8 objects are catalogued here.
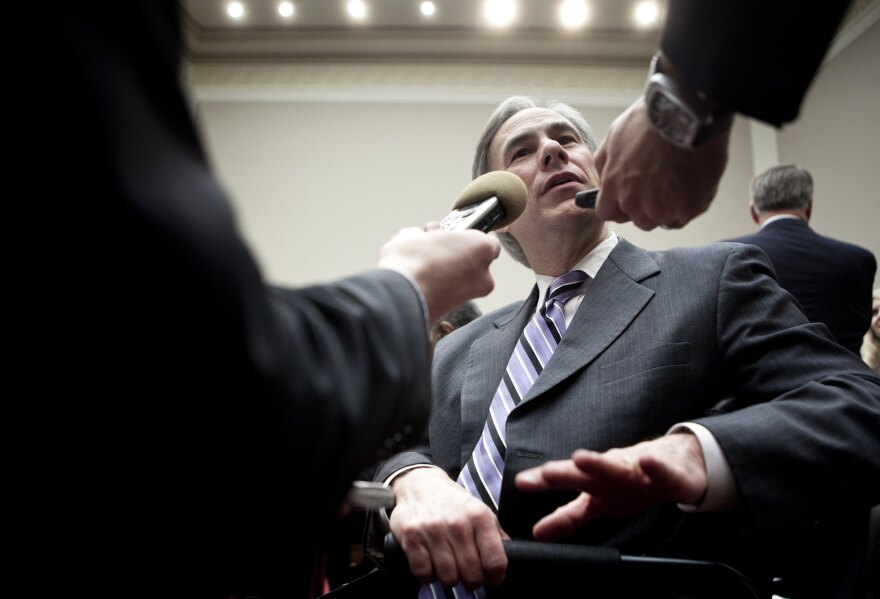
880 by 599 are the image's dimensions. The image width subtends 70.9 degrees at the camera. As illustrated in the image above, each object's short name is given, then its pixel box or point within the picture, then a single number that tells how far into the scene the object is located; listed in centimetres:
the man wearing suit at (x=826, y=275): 229
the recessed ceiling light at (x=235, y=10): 521
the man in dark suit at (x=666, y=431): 82
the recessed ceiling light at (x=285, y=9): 515
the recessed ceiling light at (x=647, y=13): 510
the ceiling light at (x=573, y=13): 511
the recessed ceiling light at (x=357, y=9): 512
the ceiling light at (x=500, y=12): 511
